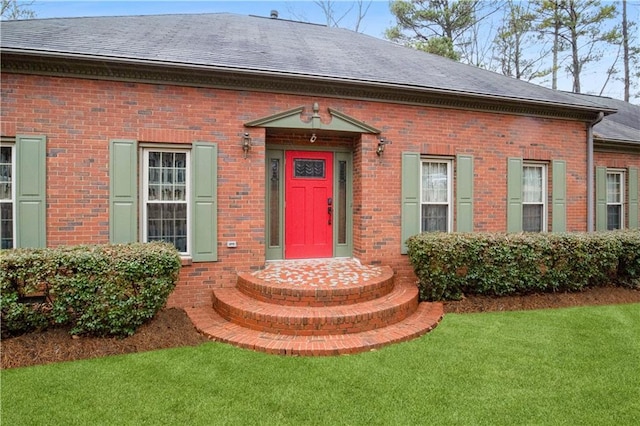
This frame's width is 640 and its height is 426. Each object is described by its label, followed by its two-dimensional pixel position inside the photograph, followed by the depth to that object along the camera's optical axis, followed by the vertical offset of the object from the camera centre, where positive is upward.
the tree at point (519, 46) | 16.81 +8.31
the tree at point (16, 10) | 12.19 +7.17
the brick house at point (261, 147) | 5.01 +1.10
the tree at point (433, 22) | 16.45 +9.22
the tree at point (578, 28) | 15.49 +8.51
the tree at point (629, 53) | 16.89 +7.88
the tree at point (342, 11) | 16.22 +9.46
